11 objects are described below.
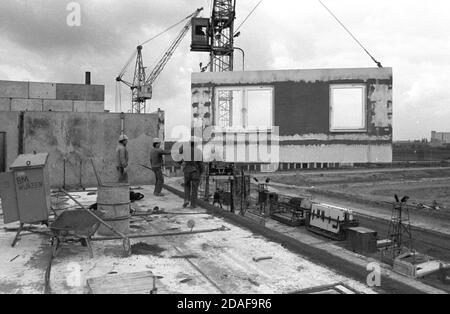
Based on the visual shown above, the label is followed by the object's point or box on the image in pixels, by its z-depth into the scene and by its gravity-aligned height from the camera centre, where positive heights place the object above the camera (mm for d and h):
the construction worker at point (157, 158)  12078 -265
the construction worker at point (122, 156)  11141 -188
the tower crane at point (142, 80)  68938 +12541
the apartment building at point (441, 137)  93212 +3079
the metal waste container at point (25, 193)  6438 -710
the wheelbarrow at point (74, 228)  5859 -1158
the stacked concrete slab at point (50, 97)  26406 +3647
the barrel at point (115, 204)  6891 -961
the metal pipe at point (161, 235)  6786 -1555
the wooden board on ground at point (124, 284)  4137 -1461
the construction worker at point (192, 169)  10125 -522
